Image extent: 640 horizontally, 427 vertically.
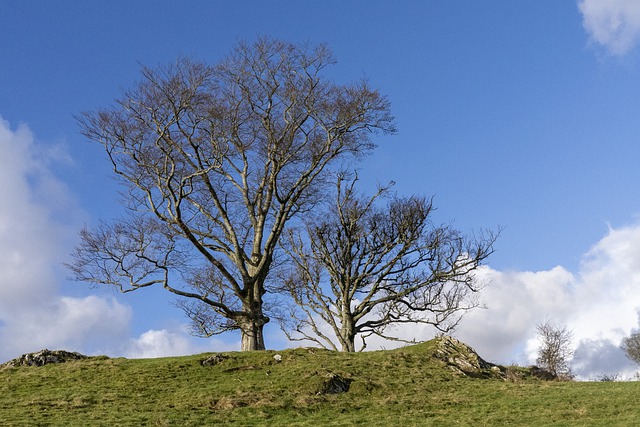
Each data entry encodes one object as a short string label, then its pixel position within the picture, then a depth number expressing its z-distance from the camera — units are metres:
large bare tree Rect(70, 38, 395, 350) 31.58
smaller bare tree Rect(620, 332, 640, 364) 71.06
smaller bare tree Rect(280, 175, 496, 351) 38.12
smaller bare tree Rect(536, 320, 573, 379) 39.97
